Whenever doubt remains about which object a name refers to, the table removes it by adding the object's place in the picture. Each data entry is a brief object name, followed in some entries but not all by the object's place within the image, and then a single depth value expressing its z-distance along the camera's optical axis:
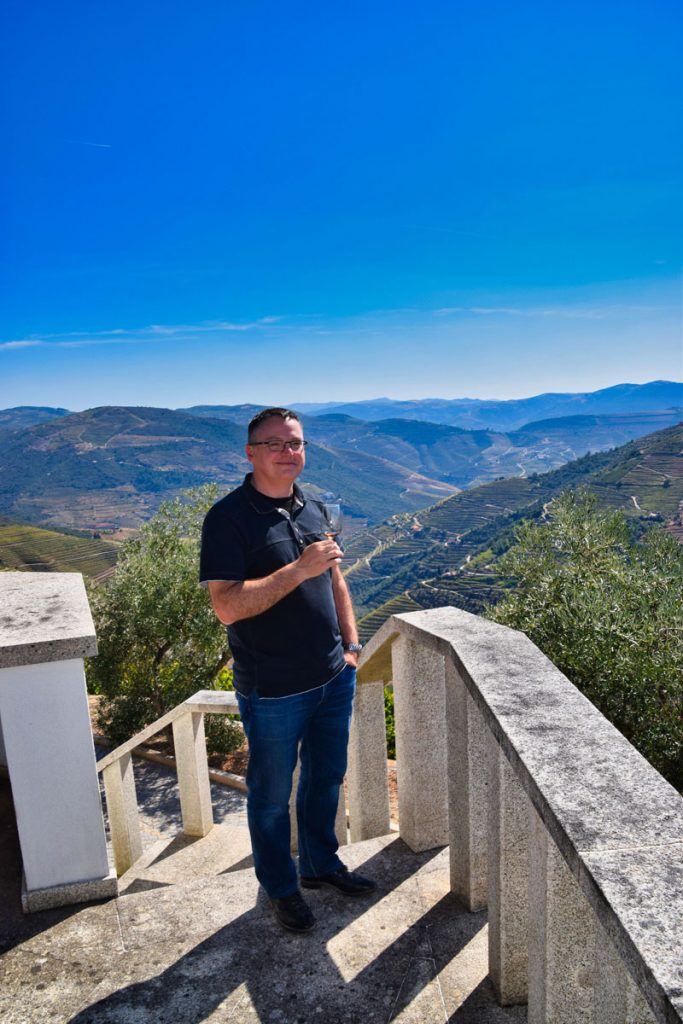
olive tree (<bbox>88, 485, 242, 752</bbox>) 13.41
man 2.40
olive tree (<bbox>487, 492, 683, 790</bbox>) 5.75
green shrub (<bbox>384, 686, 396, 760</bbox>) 9.80
